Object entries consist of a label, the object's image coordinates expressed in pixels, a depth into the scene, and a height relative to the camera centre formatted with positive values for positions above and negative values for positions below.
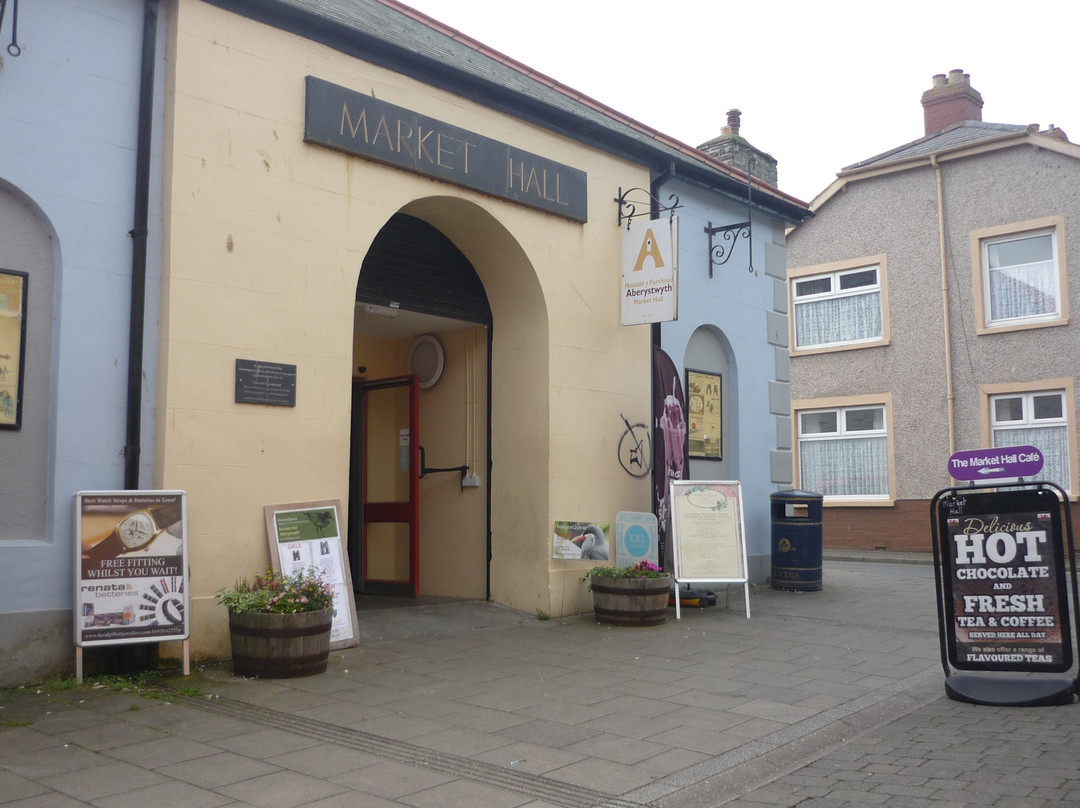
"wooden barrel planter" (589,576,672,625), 8.70 -1.04
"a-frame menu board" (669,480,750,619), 9.33 -0.48
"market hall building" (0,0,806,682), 6.80 +1.62
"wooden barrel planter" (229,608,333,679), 6.22 -1.00
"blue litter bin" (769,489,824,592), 11.33 -0.72
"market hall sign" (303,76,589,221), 7.73 +2.92
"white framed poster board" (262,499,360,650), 7.13 -0.45
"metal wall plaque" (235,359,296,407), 7.03 +0.77
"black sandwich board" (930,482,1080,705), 5.93 -0.70
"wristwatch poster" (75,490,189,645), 6.06 -0.49
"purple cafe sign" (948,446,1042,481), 6.02 +0.10
